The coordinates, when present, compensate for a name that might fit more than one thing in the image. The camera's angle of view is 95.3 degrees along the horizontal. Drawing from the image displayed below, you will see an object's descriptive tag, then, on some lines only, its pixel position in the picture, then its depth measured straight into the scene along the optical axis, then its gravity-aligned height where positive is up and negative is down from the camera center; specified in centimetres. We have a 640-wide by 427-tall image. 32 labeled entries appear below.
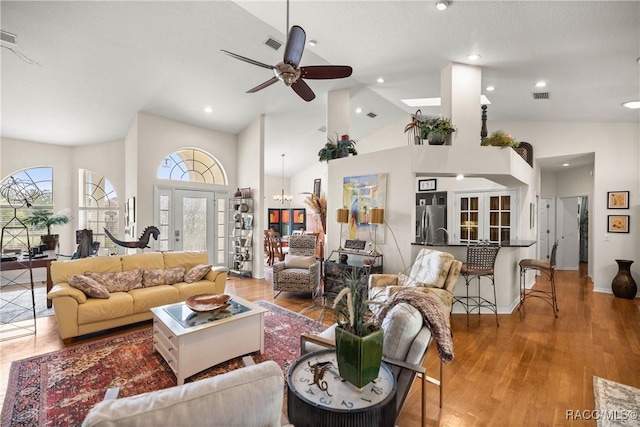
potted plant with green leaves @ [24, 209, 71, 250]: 473 -19
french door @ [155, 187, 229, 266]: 611 -22
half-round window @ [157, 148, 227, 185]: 614 +97
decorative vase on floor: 512 -126
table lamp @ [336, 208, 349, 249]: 484 -7
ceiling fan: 251 +137
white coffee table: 250 -116
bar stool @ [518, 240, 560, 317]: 427 -83
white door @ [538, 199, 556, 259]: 805 -30
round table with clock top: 128 -89
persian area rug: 214 -146
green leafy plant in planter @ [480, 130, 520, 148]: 423 +103
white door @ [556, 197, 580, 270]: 788 -62
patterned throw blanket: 187 -69
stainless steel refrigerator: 695 -31
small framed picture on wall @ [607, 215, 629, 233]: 537 -23
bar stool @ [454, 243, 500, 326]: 384 -66
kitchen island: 424 -95
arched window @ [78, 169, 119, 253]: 656 +11
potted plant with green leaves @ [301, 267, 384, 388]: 139 -62
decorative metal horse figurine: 453 -47
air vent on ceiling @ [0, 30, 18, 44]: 312 +189
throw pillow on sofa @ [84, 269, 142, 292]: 365 -89
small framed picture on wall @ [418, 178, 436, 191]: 724 +67
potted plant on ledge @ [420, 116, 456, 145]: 411 +116
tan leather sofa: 316 -103
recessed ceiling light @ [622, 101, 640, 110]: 404 +149
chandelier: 938 +41
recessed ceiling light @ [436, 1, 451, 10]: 286 +205
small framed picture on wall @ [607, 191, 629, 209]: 537 +21
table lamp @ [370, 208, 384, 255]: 438 -8
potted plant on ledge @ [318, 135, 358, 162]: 524 +111
